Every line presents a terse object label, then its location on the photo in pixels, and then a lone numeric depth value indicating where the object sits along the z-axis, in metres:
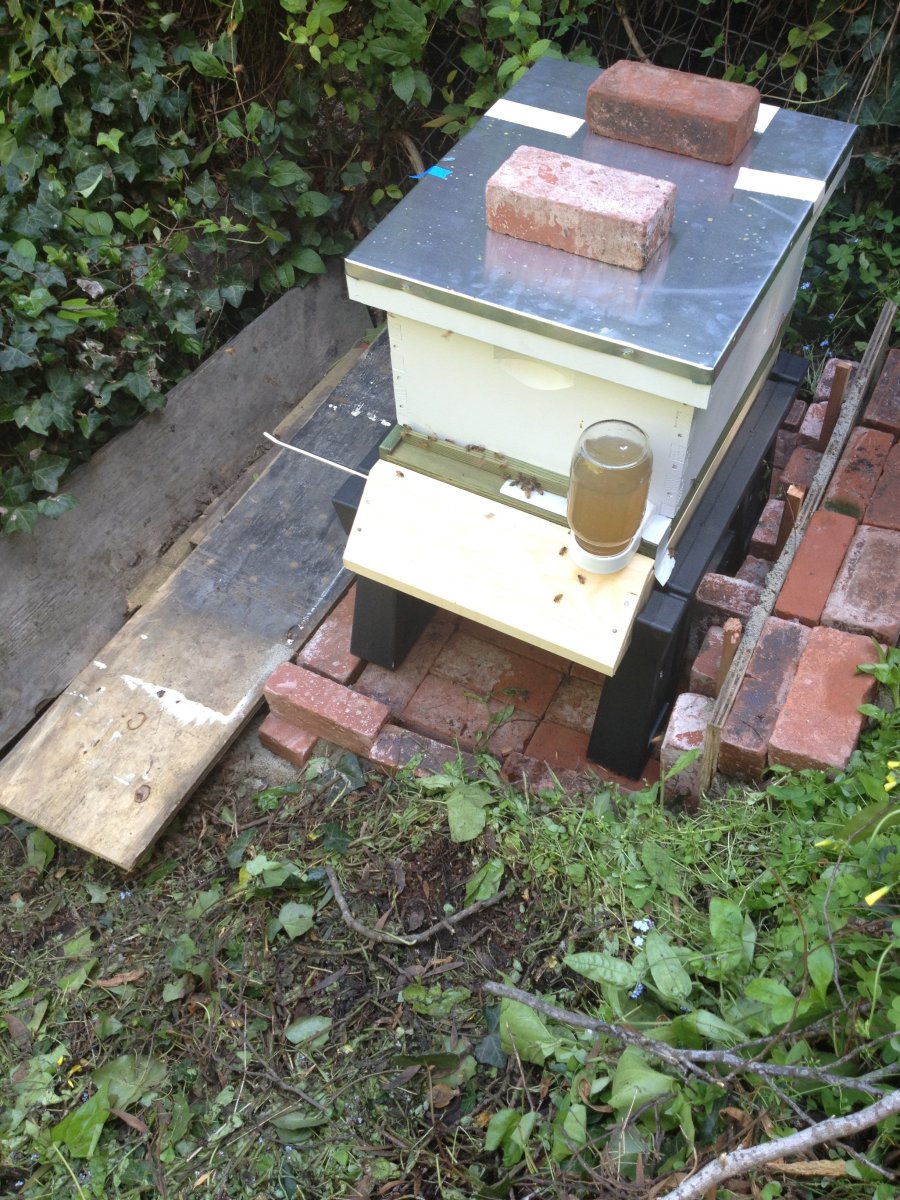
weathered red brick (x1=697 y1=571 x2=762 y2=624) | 2.67
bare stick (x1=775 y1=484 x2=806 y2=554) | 2.68
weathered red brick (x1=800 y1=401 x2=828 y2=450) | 3.18
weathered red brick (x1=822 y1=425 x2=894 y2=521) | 2.71
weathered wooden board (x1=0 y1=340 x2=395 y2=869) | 2.97
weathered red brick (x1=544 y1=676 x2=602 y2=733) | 3.04
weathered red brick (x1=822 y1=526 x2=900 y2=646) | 2.43
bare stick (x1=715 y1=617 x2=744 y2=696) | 2.31
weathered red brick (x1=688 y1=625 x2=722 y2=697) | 2.61
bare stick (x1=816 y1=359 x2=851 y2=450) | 2.87
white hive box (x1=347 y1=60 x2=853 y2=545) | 2.05
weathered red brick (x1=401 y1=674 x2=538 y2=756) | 2.98
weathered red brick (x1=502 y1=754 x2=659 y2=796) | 2.66
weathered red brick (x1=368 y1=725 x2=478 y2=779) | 2.78
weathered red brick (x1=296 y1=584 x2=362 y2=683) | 3.13
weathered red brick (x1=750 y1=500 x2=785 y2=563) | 2.96
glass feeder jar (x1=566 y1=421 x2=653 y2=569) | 2.09
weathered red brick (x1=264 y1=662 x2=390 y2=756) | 2.90
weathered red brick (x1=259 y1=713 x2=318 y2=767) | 3.04
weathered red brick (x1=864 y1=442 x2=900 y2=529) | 2.64
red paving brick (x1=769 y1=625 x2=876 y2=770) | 2.24
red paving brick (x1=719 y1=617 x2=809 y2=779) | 2.31
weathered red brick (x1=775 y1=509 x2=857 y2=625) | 2.51
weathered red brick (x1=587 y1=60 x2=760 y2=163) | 2.38
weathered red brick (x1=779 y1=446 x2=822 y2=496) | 3.03
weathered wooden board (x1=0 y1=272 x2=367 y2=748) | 3.25
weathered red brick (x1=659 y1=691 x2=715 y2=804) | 2.49
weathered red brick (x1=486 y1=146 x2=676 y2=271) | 2.09
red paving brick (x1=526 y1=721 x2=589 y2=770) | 2.93
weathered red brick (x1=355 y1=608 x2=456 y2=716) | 3.11
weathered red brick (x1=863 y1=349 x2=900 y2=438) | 2.91
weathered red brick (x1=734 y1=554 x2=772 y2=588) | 2.89
